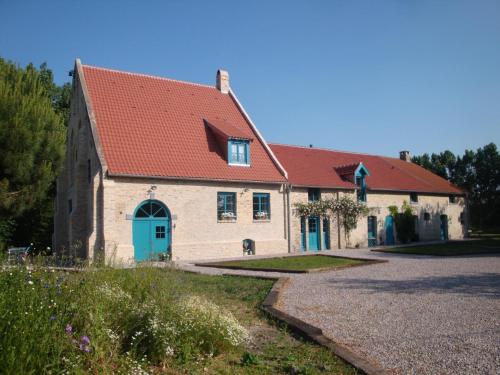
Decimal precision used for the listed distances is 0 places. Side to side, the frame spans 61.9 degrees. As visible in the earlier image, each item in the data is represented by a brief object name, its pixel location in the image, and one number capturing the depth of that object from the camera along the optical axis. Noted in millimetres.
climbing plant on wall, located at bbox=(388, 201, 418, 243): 30094
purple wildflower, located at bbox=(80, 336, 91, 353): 3820
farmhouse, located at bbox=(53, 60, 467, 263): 18661
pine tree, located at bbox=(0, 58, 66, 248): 18562
